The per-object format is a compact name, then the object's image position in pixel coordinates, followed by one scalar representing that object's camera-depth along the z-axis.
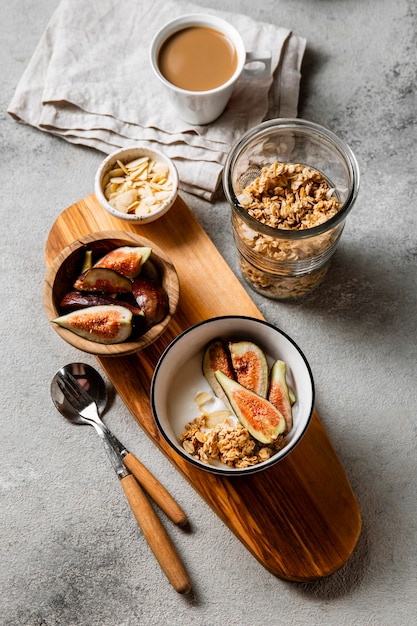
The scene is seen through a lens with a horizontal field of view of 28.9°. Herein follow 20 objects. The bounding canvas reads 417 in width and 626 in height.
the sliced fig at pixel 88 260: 0.70
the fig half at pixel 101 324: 0.66
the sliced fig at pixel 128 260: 0.68
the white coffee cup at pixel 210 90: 0.76
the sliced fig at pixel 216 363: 0.68
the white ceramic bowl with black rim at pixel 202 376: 0.63
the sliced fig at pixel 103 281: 0.67
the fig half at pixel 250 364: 0.67
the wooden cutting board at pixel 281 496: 0.67
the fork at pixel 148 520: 0.68
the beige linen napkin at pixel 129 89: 0.80
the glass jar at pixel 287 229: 0.66
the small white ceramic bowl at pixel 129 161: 0.73
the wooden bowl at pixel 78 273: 0.66
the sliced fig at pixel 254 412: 0.64
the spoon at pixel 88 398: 0.72
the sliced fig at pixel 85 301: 0.67
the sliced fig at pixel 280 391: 0.66
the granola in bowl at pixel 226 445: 0.64
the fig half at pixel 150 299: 0.67
